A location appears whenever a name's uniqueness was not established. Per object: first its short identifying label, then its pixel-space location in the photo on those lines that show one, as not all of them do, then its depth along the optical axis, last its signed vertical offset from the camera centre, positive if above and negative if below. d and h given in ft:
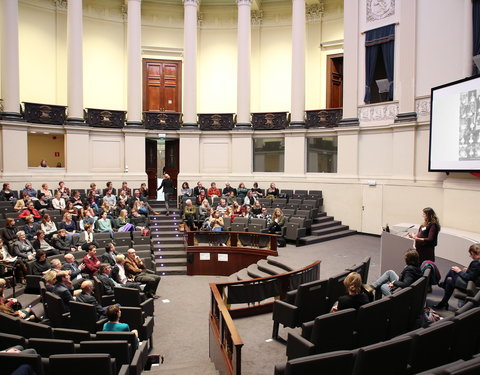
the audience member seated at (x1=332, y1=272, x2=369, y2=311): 15.31 -5.07
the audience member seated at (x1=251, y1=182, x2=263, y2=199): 49.63 -3.67
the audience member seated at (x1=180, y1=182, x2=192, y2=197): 50.57 -3.69
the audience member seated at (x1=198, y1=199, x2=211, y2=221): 44.04 -5.21
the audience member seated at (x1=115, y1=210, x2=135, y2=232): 38.09 -6.00
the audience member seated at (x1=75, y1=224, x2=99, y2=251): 34.09 -6.49
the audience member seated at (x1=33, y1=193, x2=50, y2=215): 40.24 -4.31
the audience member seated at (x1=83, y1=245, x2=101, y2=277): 27.69 -6.98
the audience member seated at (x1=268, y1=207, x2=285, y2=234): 40.35 -5.99
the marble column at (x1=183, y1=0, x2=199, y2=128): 56.34 +13.98
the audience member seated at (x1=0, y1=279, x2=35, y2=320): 19.15 -7.45
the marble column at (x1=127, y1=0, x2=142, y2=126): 54.60 +13.04
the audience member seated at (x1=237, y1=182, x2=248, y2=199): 50.12 -3.63
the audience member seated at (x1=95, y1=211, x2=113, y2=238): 36.91 -5.80
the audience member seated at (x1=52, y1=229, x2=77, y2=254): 32.12 -6.45
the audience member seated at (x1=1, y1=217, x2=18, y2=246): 30.67 -5.50
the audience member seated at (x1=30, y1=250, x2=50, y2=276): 27.12 -7.03
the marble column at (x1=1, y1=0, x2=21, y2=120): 47.78 +12.16
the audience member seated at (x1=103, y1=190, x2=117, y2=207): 43.65 -4.10
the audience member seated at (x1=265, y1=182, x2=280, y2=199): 50.11 -3.60
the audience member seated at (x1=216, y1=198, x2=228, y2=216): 44.19 -5.04
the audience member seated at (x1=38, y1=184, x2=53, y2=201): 42.15 -3.28
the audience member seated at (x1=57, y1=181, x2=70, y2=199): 42.79 -3.33
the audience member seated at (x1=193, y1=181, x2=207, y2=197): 50.19 -3.44
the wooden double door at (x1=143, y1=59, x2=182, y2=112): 62.49 +11.79
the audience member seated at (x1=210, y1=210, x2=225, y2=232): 40.46 -6.19
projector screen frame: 32.04 +2.07
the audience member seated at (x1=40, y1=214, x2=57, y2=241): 33.53 -5.53
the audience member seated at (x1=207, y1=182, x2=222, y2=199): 50.83 -3.81
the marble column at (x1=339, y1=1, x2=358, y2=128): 49.49 +12.01
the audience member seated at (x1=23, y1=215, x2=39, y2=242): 32.55 -5.56
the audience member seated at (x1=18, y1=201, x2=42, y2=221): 36.06 -4.71
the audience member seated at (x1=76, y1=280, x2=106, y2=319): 20.48 -6.81
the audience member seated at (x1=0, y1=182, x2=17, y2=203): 41.22 -3.53
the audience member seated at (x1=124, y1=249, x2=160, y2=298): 27.84 -7.92
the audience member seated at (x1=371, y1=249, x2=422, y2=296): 18.35 -4.96
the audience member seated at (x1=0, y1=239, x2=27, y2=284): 28.19 -7.31
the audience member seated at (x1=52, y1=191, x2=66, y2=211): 40.19 -4.14
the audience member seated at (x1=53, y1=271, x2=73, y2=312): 21.02 -6.71
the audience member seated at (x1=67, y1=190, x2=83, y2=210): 41.19 -4.07
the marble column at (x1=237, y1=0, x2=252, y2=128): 56.13 +14.35
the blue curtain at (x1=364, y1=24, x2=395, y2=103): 45.98 +13.08
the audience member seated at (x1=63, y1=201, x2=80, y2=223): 37.78 -4.71
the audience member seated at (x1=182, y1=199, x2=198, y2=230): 42.70 -5.70
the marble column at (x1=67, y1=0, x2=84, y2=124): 51.70 +12.91
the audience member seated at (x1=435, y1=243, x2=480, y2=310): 19.15 -5.45
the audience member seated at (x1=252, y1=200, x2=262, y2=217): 44.24 -5.24
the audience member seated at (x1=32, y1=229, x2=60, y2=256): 30.63 -6.39
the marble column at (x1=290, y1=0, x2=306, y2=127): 53.78 +13.18
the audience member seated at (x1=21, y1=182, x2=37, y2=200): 42.78 -3.25
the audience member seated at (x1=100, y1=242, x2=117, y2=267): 28.52 -6.70
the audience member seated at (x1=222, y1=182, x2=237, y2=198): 50.69 -3.58
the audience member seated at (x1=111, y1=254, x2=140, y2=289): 25.71 -7.39
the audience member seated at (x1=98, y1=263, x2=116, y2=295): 24.47 -7.21
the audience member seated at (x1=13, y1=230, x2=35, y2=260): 29.14 -6.39
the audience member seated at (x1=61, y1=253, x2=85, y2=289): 26.76 -7.31
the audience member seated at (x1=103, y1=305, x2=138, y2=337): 16.87 -6.74
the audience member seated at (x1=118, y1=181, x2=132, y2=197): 47.20 -3.44
